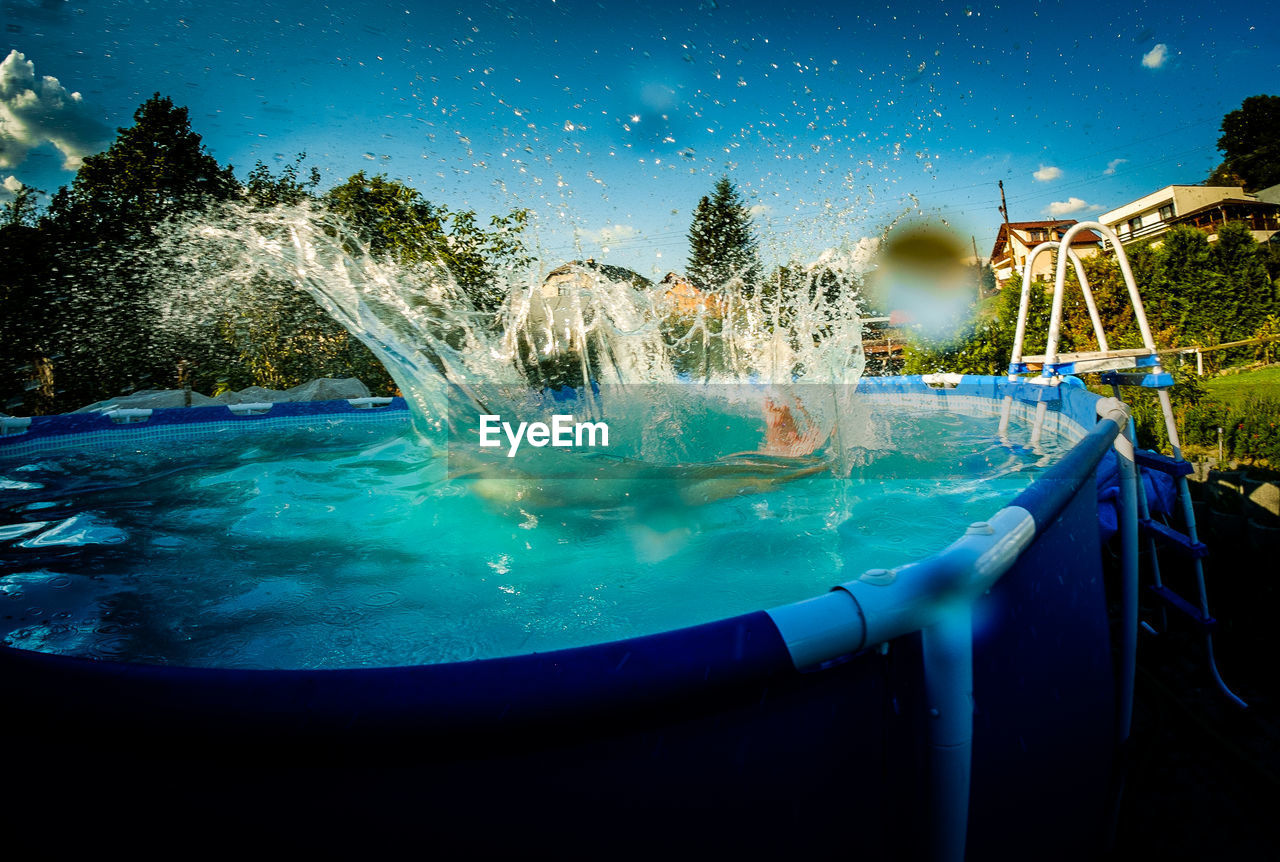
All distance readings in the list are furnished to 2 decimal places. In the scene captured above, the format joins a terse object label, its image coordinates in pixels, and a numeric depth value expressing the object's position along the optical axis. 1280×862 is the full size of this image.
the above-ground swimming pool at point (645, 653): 0.69
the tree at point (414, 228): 11.31
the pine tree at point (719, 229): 33.03
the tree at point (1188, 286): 13.71
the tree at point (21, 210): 11.09
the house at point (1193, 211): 30.69
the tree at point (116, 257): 11.16
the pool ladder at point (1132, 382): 2.27
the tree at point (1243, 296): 14.02
